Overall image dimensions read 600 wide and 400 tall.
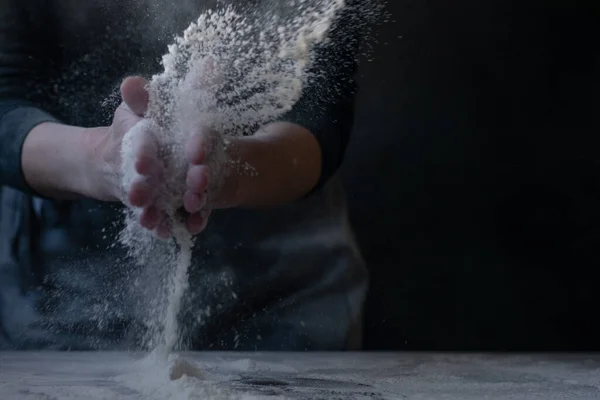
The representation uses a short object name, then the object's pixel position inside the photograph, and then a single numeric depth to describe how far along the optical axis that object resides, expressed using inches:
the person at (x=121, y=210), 62.4
